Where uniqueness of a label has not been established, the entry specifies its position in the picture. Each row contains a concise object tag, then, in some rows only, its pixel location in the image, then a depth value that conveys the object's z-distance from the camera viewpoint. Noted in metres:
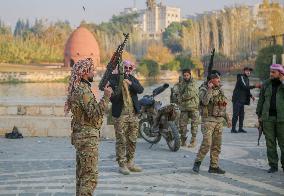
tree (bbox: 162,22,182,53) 121.19
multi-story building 181.62
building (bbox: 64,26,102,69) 69.19
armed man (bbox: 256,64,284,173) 7.35
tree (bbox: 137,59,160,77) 77.38
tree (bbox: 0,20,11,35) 107.63
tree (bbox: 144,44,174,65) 90.19
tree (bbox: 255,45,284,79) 37.53
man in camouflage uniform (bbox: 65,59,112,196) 4.72
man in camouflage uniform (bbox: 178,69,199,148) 10.03
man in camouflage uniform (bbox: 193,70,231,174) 7.12
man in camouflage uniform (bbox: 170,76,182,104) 10.20
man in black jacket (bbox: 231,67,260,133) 12.04
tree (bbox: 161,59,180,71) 82.36
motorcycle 9.47
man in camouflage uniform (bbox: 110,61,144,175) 7.24
